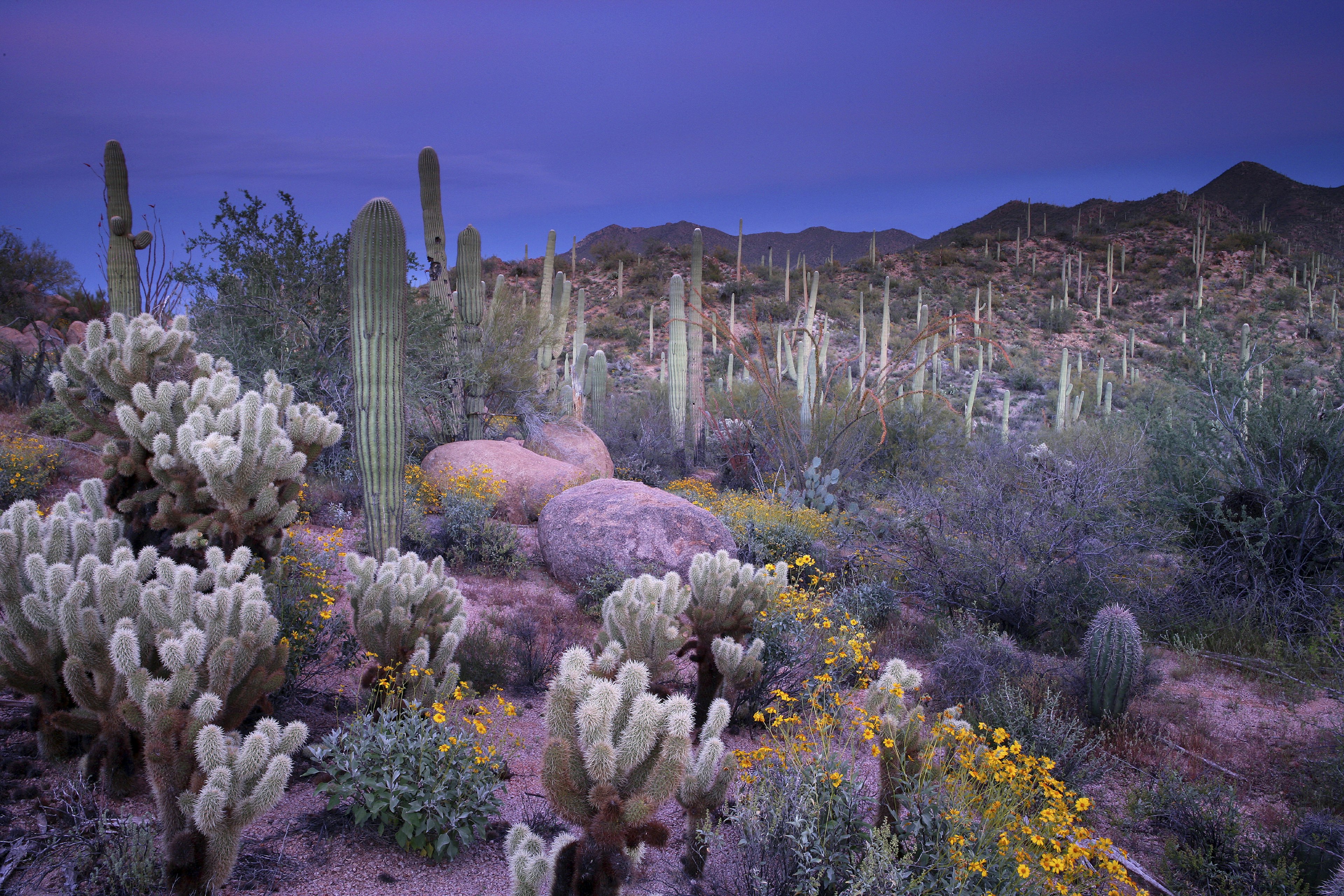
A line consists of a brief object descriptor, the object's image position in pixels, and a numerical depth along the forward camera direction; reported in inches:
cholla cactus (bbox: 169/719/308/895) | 97.9
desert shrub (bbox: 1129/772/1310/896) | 120.3
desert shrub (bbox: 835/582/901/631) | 243.1
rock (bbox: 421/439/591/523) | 380.5
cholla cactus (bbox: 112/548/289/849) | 105.7
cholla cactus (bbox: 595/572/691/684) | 152.3
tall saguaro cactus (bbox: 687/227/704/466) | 559.2
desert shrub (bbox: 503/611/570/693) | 199.2
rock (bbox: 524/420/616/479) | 482.6
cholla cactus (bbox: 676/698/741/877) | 108.0
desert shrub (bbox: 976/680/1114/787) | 152.6
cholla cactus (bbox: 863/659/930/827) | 113.3
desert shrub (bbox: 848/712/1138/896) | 97.5
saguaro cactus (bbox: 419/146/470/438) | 456.4
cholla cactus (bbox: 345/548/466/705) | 149.7
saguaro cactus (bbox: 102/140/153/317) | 366.0
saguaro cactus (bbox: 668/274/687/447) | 551.2
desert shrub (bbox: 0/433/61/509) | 283.3
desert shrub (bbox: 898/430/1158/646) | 233.3
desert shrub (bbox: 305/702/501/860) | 120.0
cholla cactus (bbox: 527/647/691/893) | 99.9
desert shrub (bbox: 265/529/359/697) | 168.4
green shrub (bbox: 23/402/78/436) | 385.7
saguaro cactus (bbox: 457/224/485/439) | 457.4
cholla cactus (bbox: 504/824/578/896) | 93.4
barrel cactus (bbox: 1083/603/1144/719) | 179.6
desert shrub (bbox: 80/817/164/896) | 100.6
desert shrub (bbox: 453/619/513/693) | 187.3
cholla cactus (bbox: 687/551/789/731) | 171.8
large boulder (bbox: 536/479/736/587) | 267.9
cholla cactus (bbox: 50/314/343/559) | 157.6
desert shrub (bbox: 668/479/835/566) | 293.6
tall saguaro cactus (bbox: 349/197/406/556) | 242.7
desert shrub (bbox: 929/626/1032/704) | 189.6
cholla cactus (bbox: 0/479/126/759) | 126.7
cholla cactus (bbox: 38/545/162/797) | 118.0
